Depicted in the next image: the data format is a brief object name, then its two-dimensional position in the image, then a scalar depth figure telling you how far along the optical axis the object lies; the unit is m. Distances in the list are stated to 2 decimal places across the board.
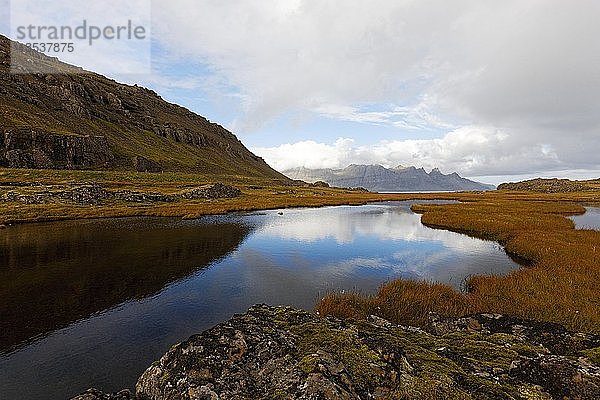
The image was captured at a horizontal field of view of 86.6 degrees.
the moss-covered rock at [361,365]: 7.12
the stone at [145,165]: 146.38
